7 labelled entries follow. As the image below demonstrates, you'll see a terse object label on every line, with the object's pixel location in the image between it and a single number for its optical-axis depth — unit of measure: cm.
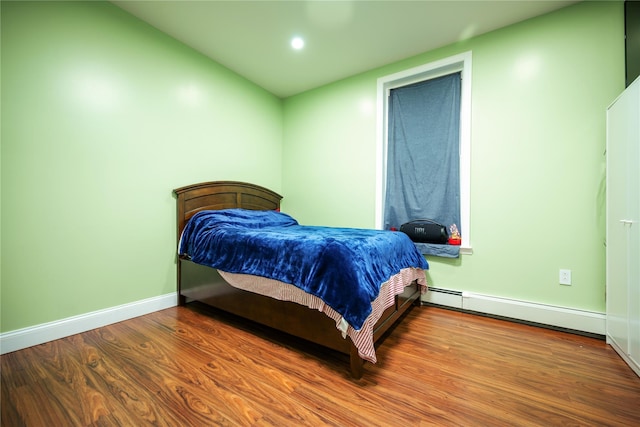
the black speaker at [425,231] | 251
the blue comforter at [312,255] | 142
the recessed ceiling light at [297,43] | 249
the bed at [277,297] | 144
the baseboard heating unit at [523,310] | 193
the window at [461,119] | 243
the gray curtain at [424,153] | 252
